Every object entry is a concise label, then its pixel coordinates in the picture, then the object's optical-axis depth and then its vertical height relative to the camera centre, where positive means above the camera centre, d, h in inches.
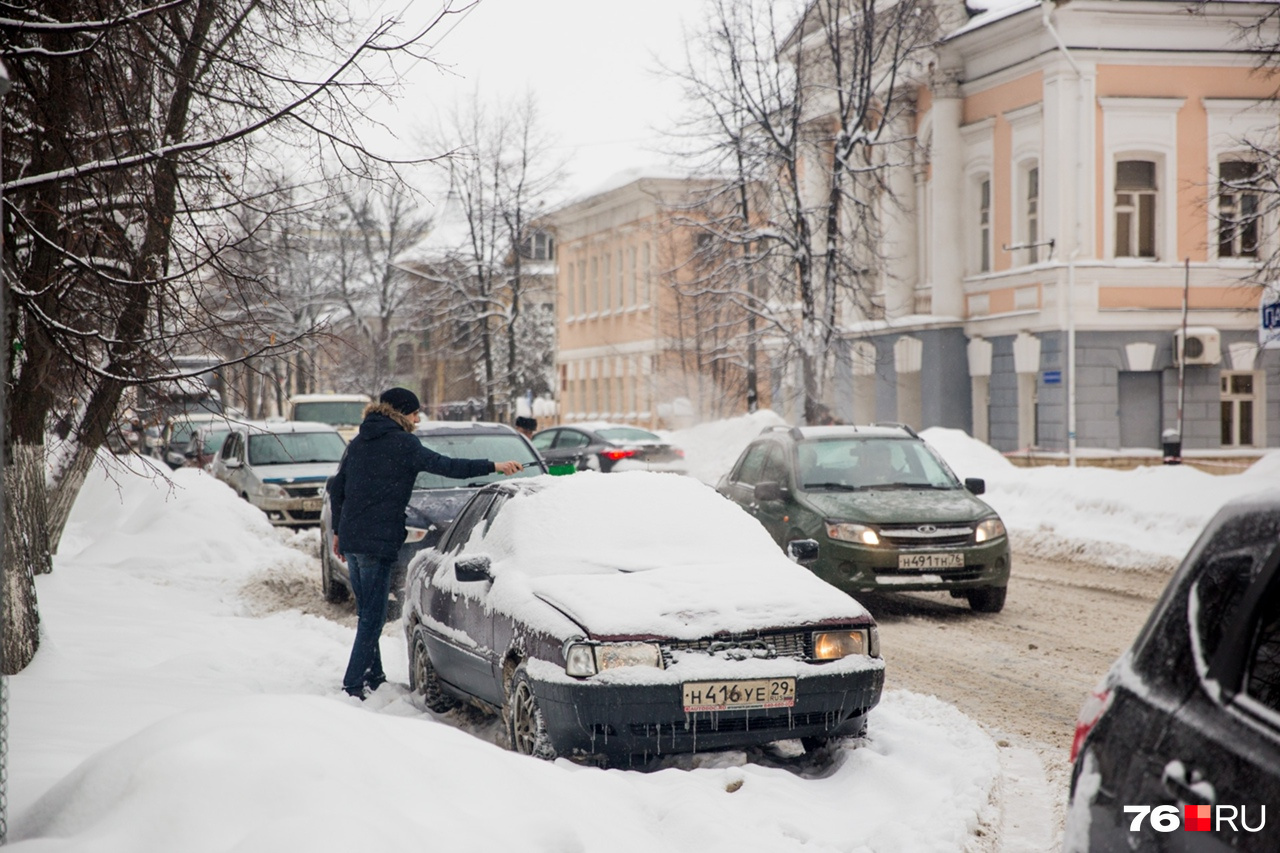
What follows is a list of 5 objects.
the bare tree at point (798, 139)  1239.5 +223.6
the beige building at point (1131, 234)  1229.1 +127.5
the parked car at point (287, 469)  823.7 -48.8
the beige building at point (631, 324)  1907.0 +97.7
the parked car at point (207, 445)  1124.5 -46.5
